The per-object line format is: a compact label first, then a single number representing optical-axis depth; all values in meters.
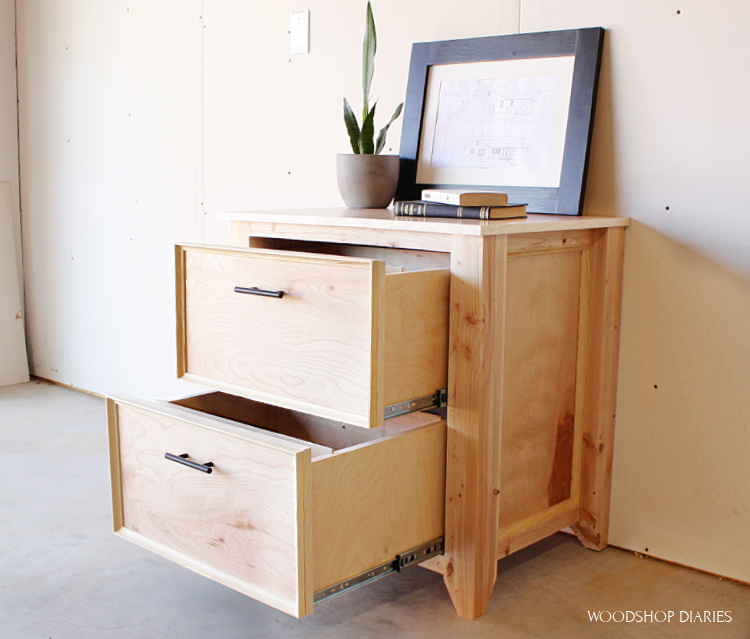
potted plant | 1.63
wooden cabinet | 1.16
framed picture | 1.54
